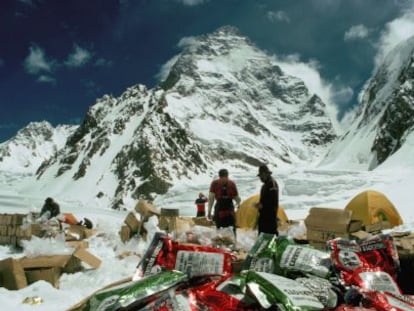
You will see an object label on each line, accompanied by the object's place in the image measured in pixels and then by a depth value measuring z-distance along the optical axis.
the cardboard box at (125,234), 9.21
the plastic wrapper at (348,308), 2.72
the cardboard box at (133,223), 9.23
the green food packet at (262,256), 3.76
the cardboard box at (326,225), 7.87
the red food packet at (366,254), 3.57
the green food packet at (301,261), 3.55
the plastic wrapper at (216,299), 2.85
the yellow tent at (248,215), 13.21
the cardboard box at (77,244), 8.07
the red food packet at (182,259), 3.71
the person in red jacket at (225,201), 8.06
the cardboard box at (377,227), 9.30
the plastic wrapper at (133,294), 2.66
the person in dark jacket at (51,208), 11.02
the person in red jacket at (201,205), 16.75
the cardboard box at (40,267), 5.79
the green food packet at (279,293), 2.63
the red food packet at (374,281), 3.28
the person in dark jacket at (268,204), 6.98
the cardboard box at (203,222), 10.17
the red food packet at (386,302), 2.87
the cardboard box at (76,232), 9.75
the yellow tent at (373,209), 12.38
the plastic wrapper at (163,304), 2.66
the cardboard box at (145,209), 9.77
